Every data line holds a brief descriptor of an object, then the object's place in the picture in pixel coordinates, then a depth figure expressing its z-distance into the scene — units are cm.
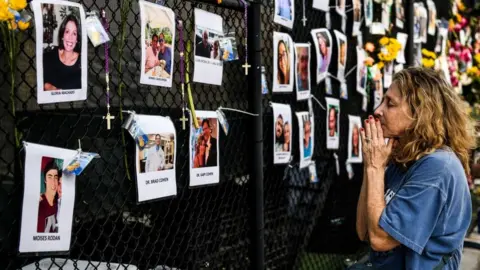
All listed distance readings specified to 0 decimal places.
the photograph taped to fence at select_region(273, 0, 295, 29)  338
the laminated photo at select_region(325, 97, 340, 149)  414
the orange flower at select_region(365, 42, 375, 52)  479
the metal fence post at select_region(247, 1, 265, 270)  306
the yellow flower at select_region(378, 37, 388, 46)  491
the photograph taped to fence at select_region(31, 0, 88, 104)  195
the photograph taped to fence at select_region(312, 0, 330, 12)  391
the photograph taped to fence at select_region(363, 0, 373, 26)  467
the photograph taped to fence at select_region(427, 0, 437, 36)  624
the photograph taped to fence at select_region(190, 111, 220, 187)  272
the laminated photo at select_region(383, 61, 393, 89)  513
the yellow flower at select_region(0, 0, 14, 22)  175
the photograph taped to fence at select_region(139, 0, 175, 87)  238
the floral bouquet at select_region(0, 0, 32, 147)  176
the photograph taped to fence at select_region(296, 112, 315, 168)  368
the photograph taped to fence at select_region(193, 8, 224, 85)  273
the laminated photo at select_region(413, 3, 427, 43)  579
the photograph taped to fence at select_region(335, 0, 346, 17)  424
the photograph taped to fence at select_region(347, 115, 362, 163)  445
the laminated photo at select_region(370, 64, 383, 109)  489
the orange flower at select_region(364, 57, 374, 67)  466
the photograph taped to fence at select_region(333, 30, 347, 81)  421
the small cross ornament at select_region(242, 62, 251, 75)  307
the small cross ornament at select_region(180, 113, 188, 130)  262
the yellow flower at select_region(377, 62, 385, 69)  492
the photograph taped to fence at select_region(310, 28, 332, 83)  388
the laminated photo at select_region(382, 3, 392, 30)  502
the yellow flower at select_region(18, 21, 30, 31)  182
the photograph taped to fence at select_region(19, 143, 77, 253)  192
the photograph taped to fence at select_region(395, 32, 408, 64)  535
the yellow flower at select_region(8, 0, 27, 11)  176
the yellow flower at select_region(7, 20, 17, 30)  183
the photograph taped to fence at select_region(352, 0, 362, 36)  450
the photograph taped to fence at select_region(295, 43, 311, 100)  365
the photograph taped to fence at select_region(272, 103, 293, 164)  338
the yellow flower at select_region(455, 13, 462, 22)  711
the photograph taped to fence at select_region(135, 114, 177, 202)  237
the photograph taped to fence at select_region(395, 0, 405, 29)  537
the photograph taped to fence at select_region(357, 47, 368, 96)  457
